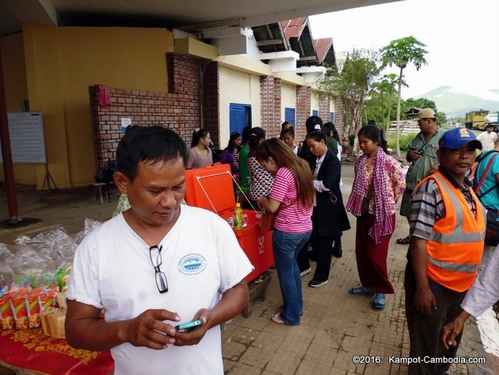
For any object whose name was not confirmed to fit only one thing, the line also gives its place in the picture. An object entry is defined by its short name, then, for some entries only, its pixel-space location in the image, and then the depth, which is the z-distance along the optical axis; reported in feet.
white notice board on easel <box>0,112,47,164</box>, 26.04
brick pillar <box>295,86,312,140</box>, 50.08
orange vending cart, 10.32
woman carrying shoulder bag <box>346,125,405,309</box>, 10.24
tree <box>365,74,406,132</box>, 46.61
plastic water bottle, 10.62
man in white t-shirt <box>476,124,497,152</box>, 32.78
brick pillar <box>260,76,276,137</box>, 39.11
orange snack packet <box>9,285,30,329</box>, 6.89
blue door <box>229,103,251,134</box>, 33.88
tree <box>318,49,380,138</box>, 43.24
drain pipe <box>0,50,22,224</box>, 18.25
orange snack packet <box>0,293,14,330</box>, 6.87
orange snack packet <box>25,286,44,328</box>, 6.92
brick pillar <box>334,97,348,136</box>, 68.71
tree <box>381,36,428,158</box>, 56.29
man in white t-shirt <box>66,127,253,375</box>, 3.77
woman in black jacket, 11.96
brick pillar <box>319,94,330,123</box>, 59.36
